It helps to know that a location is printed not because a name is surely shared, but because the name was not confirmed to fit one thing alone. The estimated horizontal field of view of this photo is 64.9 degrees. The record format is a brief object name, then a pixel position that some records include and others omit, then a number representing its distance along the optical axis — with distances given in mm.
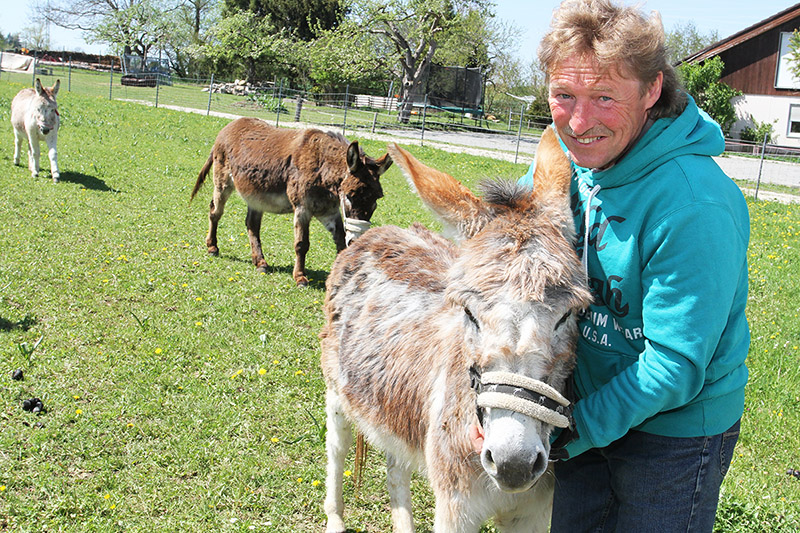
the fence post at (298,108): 24734
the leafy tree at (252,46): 42719
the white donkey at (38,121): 11164
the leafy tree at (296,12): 44938
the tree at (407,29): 30844
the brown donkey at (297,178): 6984
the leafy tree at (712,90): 31094
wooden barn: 31406
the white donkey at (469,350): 1748
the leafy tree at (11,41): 69500
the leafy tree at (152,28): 57500
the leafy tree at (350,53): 32625
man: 1707
